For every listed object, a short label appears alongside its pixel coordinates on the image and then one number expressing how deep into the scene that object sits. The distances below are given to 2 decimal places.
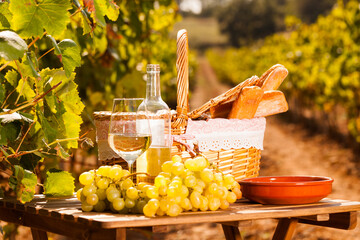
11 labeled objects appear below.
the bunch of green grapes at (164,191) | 2.12
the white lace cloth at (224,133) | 2.49
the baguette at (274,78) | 2.59
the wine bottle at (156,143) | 2.34
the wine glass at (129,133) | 2.22
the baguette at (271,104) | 2.60
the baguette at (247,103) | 2.49
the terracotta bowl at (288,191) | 2.30
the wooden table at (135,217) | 2.06
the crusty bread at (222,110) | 2.59
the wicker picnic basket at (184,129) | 2.47
